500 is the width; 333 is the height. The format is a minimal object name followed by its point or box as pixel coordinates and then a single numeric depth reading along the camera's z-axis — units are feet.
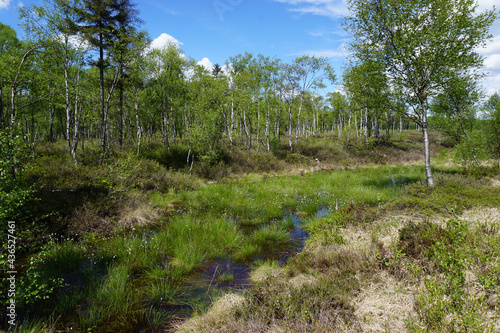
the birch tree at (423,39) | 37.68
